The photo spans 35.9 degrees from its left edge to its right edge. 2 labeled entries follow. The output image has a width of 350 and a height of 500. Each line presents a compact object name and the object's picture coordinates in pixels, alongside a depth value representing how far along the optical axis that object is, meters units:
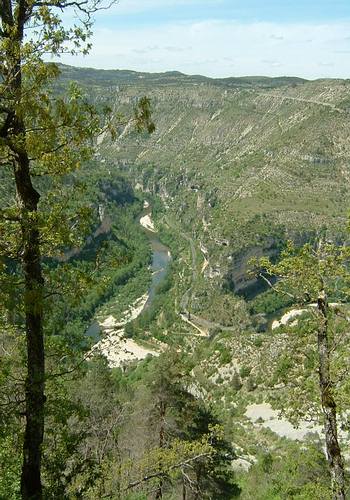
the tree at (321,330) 9.06
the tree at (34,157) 5.82
